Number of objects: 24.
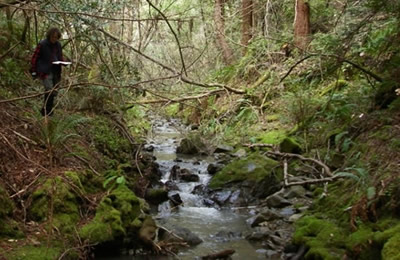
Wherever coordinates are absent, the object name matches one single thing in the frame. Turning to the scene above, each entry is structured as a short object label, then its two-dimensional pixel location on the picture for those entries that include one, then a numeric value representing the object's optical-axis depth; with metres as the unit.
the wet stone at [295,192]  7.96
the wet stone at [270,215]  7.30
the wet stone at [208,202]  8.69
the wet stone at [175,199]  8.46
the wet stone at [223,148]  12.36
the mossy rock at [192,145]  12.96
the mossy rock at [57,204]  5.47
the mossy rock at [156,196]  8.40
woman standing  7.88
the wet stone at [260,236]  6.60
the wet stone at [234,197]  8.73
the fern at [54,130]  6.71
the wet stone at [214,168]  10.38
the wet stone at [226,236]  6.77
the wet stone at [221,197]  8.77
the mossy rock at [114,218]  5.51
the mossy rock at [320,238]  5.02
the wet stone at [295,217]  6.95
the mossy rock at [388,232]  4.39
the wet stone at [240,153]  11.12
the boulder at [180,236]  6.28
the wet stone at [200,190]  9.25
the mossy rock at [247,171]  9.04
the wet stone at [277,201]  7.85
